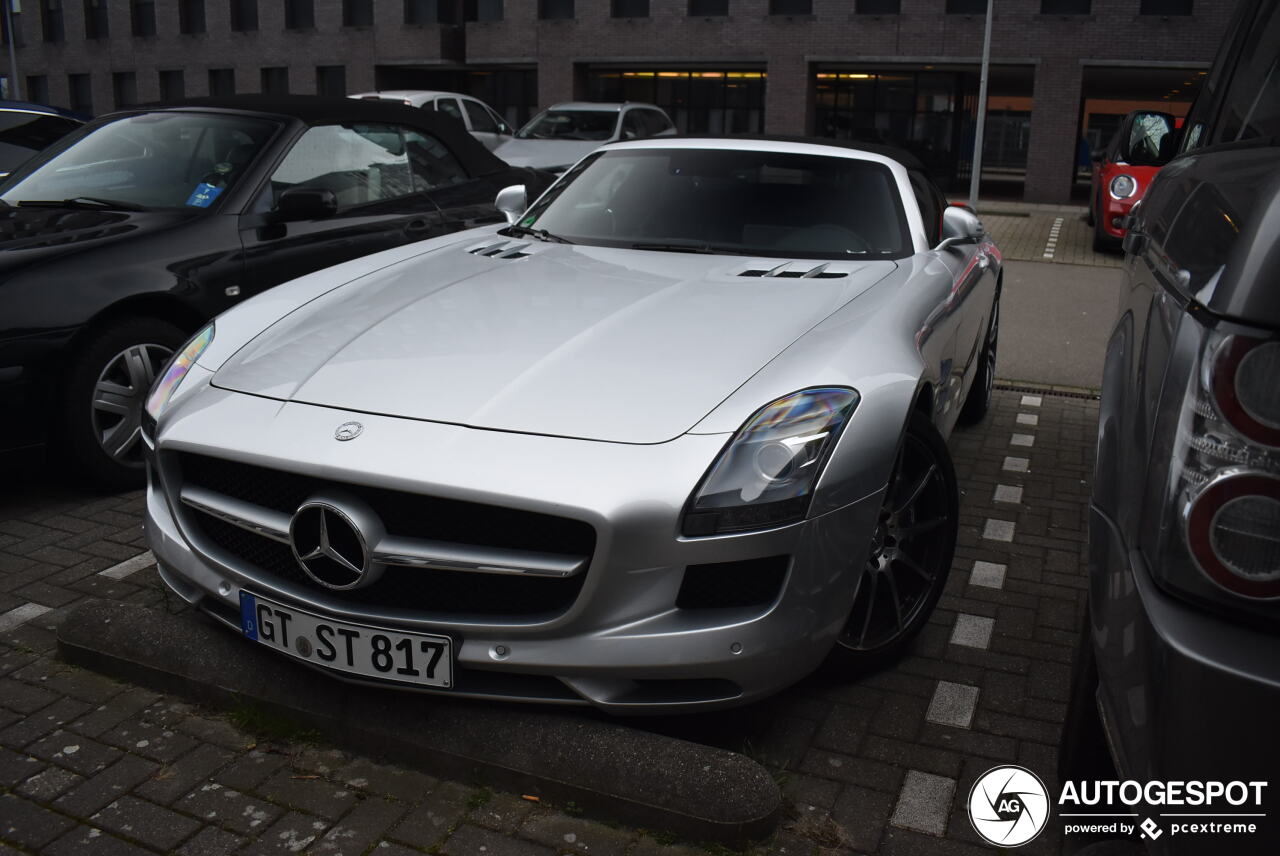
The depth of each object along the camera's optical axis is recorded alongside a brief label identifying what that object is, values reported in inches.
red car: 527.5
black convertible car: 173.8
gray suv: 58.0
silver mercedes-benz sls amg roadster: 99.7
